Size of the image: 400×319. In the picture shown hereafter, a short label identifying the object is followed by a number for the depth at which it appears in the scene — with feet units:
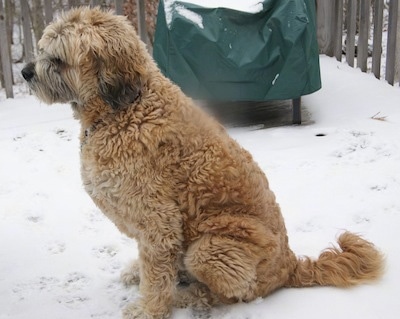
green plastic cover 18.34
